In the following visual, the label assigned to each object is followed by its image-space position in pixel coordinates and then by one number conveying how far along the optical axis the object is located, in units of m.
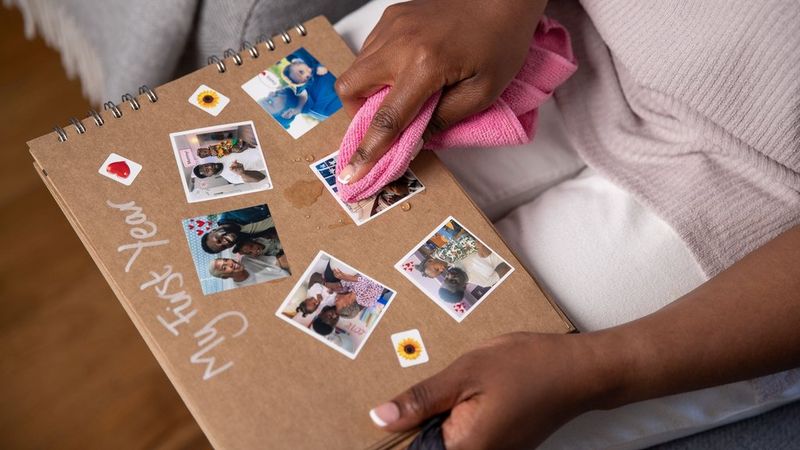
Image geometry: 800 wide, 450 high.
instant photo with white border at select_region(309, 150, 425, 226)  0.70
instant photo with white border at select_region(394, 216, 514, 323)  0.66
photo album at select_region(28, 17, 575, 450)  0.60
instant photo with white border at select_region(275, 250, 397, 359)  0.63
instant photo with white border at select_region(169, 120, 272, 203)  0.69
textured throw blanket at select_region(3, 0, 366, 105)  0.95
